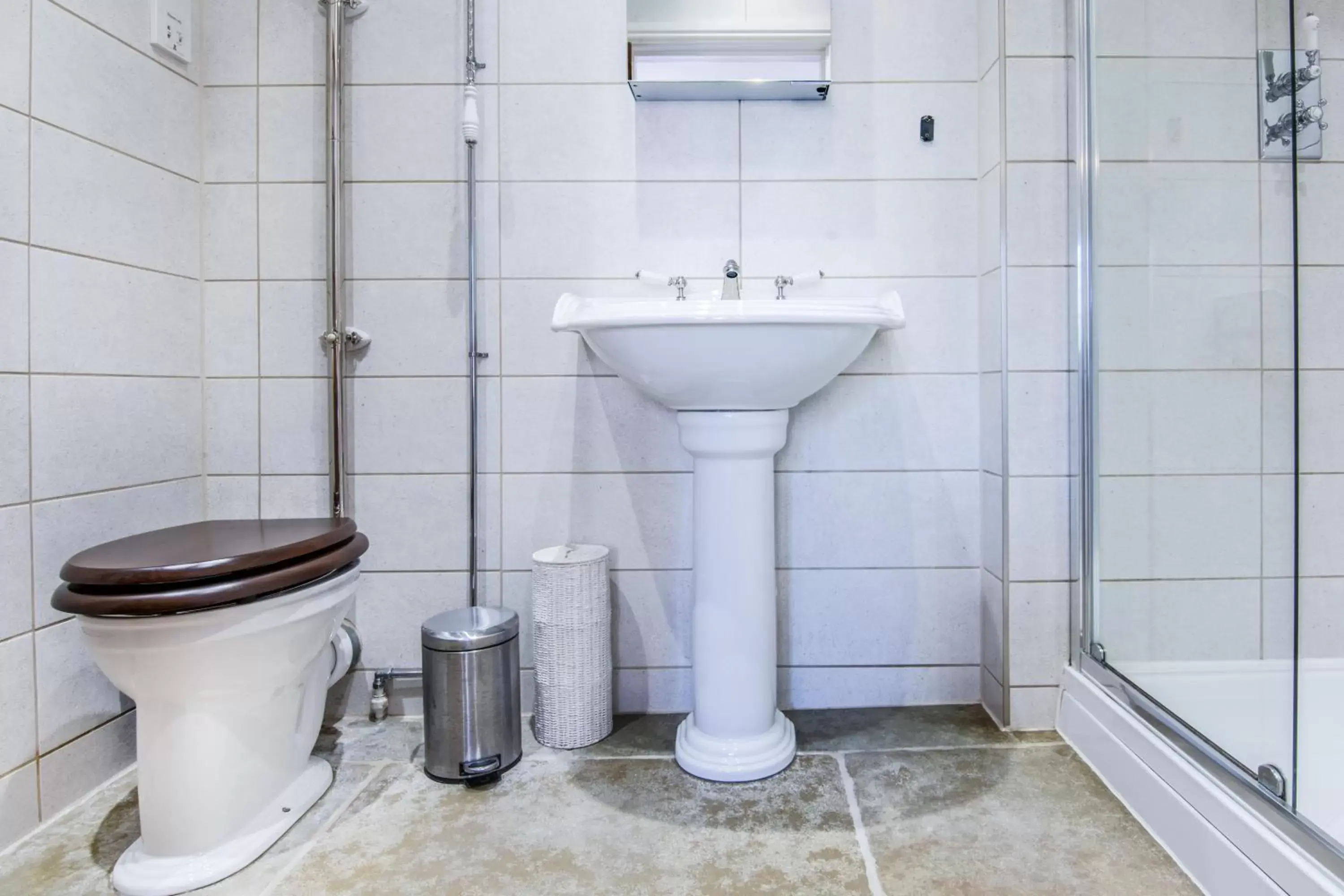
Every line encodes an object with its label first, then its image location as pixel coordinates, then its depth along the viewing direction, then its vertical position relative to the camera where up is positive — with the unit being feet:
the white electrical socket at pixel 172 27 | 4.57 +2.73
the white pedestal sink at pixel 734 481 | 3.79 -0.21
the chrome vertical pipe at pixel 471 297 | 4.73 +1.00
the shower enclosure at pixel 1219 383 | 3.39 +0.33
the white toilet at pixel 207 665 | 3.08 -1.02
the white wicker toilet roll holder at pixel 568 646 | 4.58 -1.30
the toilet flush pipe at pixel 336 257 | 4.75 +1.26
